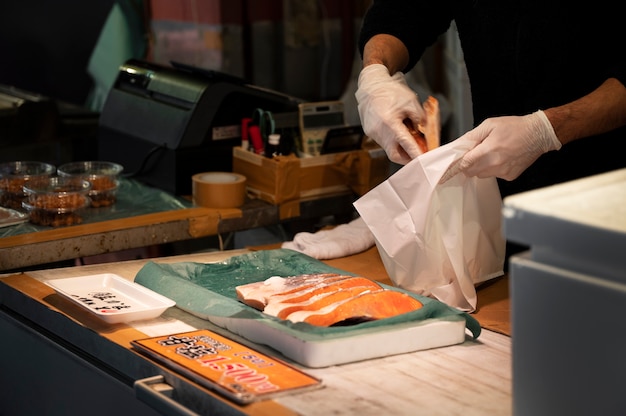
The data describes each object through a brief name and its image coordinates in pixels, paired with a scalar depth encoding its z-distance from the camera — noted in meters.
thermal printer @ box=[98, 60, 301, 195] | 3.41
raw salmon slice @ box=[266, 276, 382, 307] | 2.20
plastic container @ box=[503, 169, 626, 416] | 1.51
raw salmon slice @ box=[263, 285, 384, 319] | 2.13
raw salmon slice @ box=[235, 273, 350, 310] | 2.23
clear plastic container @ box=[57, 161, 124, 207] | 3.31
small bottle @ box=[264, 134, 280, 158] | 3.36
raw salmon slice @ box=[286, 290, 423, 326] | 2.08
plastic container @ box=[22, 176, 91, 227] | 3.10
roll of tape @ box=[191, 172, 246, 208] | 3.29
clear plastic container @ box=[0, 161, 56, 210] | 3.29
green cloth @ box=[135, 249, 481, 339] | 2.08
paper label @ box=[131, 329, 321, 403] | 1.84
